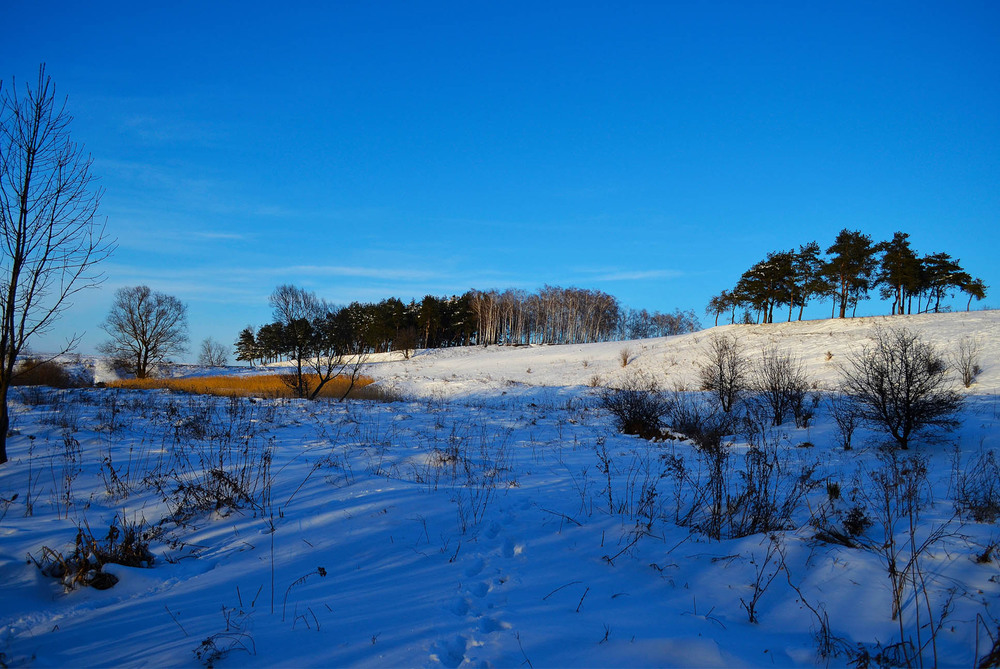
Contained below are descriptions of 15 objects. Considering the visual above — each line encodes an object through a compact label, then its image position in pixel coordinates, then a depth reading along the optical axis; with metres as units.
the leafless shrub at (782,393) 11.95
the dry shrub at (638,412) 10.62
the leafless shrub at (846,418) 9.11
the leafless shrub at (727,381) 13.43
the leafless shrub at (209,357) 66.81
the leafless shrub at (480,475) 4.49
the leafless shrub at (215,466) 4.35
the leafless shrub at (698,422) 8.64
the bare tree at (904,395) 8.35
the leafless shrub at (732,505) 4.04
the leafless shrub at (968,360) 16.66
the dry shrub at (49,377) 19.81
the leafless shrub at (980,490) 4.00
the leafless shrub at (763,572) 2.88
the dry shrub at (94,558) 3.05
